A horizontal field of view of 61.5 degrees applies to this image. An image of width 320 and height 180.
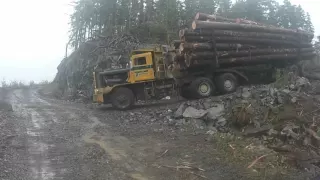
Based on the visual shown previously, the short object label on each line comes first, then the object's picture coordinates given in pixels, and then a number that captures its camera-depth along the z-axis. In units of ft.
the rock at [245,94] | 33.72
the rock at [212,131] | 24.52
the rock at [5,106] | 39.93
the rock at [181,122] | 28.93
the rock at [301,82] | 33.94
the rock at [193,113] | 29.40
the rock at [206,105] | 32.20
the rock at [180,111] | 31.60
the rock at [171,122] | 29.62
